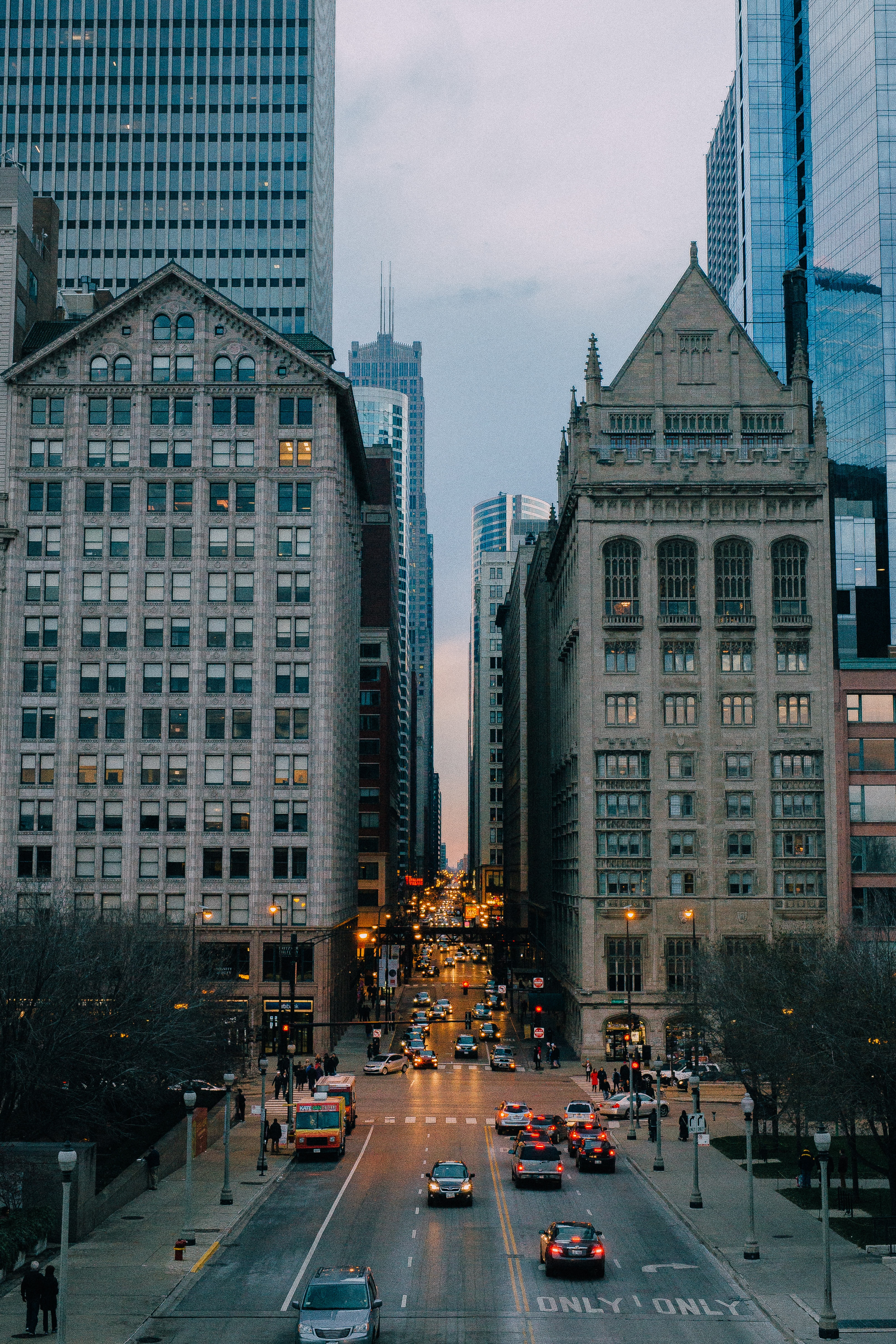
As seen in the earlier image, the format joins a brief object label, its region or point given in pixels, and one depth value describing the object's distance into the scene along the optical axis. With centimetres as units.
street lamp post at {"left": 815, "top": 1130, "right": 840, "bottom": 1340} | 3023
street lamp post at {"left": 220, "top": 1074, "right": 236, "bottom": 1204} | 4519
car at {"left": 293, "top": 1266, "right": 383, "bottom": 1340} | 2784
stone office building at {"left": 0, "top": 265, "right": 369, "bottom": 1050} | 9269
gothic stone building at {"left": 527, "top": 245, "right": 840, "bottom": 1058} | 9219
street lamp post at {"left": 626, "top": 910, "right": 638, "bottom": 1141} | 8825
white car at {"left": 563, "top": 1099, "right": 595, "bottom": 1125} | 6156
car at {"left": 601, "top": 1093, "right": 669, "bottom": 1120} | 6750
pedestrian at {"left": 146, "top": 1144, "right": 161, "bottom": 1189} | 4828
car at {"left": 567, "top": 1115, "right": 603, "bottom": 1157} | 5423
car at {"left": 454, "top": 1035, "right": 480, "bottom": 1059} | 9288
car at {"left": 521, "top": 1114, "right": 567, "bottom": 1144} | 5106
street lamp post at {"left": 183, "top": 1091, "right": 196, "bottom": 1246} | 4081
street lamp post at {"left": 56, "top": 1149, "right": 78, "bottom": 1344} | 2839
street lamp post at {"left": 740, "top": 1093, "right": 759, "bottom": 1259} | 3775
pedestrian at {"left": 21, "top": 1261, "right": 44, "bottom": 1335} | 3008
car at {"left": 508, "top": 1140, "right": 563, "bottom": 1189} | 4788
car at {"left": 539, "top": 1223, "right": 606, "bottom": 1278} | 3525
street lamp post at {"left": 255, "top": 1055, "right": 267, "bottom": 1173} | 5150
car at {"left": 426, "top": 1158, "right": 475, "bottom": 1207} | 4412
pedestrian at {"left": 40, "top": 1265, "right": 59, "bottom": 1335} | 3042
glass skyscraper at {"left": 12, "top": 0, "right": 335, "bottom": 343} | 14388
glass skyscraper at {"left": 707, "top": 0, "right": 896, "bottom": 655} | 14325
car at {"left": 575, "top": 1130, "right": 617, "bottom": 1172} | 5225
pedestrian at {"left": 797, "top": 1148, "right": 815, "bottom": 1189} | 4766
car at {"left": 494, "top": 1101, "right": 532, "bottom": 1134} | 6053
